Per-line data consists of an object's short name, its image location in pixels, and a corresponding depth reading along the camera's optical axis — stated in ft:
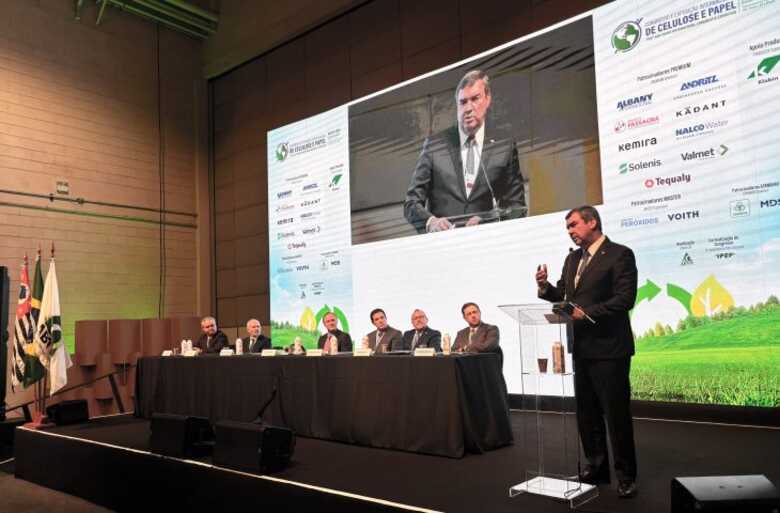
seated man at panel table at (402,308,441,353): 17.44
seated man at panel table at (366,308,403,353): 18.94
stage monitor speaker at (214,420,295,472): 10.50
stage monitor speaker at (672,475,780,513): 6.12
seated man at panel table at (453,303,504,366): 15.08
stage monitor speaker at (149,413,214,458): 12.12
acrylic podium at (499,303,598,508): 8.50
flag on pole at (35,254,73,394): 18.60
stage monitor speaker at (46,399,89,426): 17.56
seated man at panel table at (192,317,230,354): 19.62
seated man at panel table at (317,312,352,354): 19.06
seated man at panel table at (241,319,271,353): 18.54
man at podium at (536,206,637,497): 8.54
